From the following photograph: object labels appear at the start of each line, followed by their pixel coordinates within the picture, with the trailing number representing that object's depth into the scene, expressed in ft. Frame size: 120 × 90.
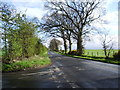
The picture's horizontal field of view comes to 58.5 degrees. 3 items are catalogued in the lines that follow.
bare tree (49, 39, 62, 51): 260.93
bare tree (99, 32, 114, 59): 70.61
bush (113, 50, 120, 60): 47.27
